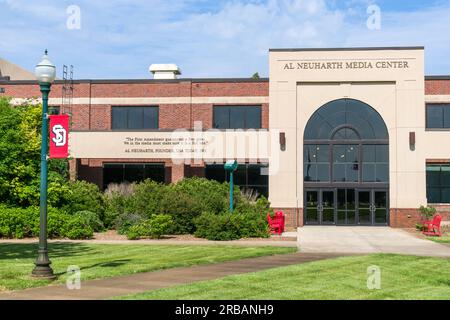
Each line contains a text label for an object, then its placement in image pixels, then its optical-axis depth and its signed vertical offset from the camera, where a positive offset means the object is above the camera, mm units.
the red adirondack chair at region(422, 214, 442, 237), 27516 -2137
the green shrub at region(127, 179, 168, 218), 26109 -797
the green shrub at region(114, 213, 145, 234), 25109 -1741
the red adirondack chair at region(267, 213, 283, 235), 25859 -1951
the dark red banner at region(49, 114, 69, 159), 12695 +978
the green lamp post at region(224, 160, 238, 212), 27381 +817
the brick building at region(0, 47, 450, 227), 33281 +2475
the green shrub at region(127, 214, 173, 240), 23094 -1887
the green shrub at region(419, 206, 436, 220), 31484 -1545
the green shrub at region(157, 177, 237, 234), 25078 -910
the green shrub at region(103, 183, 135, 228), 27812 -984
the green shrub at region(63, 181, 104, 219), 27309 -936
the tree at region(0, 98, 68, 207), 24203 +714
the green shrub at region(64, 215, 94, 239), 22922 -1948
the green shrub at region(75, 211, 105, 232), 25466 -1687
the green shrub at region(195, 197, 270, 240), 23188 -1790
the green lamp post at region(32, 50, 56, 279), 12719 +149
